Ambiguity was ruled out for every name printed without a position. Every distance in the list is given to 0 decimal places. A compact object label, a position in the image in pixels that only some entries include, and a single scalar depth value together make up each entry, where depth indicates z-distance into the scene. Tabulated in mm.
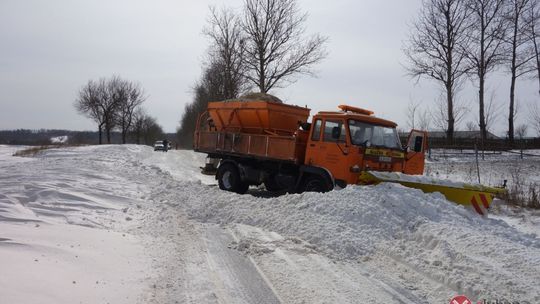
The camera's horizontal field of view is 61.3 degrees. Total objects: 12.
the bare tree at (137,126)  74875
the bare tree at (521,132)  45712
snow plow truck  10312
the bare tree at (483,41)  33844
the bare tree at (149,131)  83688
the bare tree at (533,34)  32375
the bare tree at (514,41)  33478
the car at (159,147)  52794
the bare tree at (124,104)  67994
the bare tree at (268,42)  29406
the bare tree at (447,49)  34531
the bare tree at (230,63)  31955
